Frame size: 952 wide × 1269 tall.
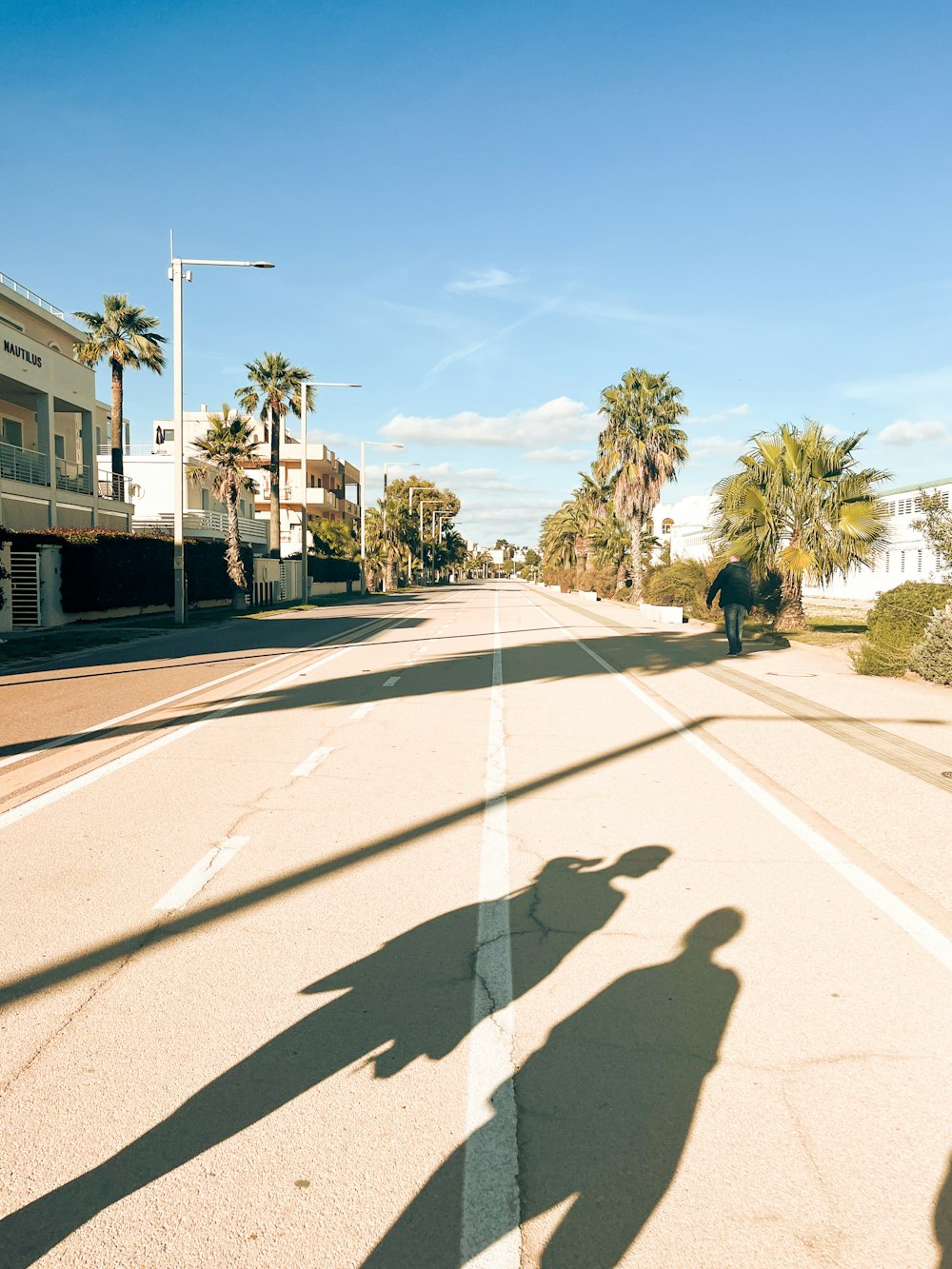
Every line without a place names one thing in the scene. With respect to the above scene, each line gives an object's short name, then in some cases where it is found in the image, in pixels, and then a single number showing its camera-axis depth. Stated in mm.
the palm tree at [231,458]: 42781
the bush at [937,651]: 15375
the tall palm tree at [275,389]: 54719
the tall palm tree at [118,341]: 52281
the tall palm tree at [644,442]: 49656
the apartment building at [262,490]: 56156
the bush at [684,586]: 35281
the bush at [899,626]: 16625
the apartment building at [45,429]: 31625
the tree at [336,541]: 81938
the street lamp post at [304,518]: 46538
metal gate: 27359
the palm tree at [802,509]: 23844
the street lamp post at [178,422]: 30172
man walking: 19875
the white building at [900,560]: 58188
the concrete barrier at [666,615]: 32562
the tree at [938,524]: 25094
